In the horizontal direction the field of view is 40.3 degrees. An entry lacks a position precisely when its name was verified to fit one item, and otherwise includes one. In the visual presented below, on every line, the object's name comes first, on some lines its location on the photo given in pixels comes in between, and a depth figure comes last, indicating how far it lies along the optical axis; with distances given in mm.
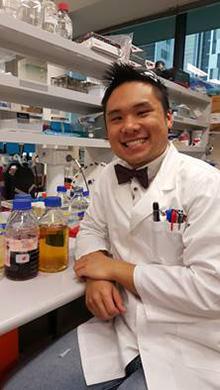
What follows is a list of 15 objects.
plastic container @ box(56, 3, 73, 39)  1426
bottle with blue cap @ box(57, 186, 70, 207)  1653
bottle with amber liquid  974
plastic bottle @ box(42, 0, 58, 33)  1353
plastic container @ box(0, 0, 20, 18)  1237
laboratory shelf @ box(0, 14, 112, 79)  1211
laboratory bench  699
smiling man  754
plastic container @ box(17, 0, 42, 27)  1272
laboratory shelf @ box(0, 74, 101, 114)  1271
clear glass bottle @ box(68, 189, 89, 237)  1405
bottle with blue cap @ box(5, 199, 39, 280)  856
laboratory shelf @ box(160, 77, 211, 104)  2163
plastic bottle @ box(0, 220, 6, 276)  894
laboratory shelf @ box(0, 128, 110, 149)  1276
